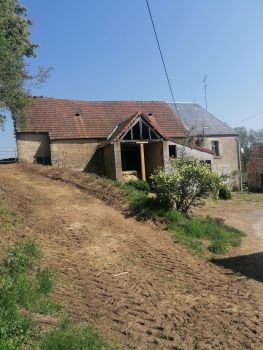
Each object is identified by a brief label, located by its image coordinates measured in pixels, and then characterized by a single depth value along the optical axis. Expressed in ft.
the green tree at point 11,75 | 53.57
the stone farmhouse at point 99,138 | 89.66
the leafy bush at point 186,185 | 50.62
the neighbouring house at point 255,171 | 133.39
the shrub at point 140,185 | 77.66
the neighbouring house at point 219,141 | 113.91
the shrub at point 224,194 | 90.02
